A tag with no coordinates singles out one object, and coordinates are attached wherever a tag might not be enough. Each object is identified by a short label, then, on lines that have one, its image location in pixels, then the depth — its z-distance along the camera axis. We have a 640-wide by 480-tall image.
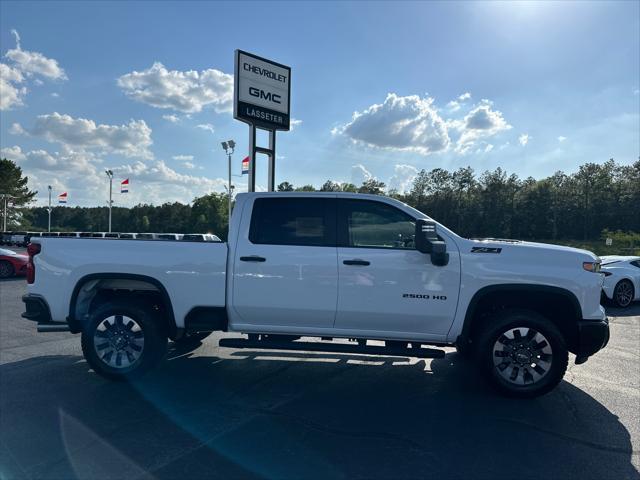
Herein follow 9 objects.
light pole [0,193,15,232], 68.88
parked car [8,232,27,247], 36.51
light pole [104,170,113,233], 57.19
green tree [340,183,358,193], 72.54
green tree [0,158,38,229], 69.25
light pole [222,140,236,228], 34.25
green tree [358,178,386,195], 78.56
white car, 10.97
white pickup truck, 4.70
